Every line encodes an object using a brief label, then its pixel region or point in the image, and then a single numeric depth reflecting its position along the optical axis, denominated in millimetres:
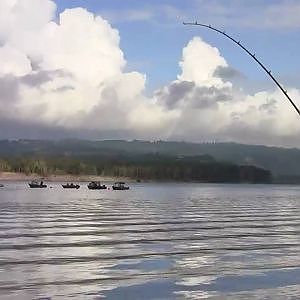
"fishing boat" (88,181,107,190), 175750
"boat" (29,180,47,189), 187000
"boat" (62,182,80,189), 184288
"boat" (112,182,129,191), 169875
